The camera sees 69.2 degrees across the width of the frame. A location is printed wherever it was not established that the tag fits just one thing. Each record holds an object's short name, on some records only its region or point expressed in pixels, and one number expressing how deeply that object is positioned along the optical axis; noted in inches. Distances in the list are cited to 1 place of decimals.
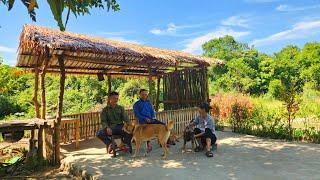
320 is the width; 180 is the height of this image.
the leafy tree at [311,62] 910.4
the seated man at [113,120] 203.1
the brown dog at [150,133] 193.0
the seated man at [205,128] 195.8
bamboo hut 201.8
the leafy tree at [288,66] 953.5
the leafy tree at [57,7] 66.1
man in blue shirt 209.1
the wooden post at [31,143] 214.9
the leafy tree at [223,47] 1159.3
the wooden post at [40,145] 206.6
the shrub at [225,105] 356.3
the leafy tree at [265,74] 908.0
